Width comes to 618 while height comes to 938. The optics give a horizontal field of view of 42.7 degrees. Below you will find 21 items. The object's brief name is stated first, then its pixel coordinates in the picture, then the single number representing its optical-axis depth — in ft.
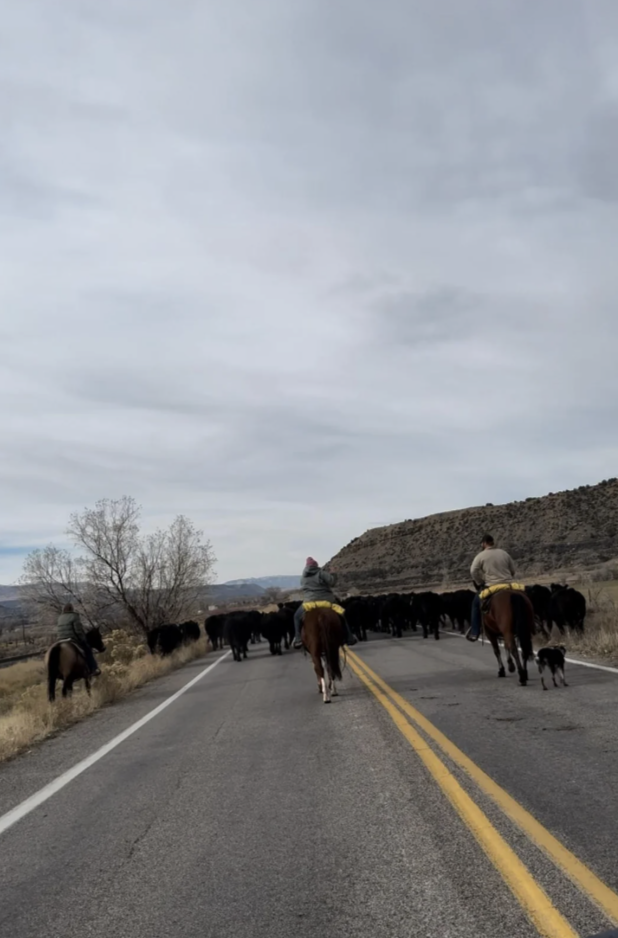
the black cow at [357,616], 93.45
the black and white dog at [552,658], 34.57
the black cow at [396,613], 90.74
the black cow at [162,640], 89.56
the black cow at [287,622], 86.55
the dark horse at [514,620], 37.63
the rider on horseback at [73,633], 49.14
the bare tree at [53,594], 139.44
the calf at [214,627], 107.96
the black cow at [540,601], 65.36
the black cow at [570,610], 60.54
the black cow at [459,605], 81.82
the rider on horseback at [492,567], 39.75
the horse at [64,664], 47.85
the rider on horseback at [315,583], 40.85
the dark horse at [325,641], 38.65
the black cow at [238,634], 79.66
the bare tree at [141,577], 139.85
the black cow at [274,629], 81.97
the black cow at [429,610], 79.15
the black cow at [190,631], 106.24
